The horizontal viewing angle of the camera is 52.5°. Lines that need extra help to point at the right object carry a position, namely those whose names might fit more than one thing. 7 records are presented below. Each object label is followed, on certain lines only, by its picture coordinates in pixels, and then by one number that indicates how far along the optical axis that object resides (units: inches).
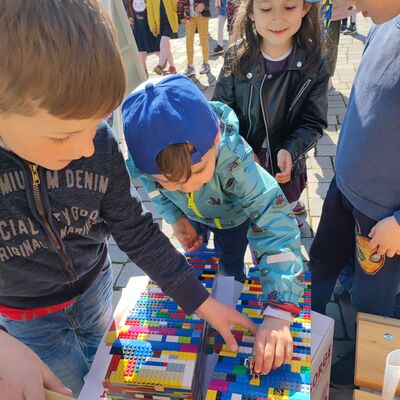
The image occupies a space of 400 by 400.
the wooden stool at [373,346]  47.9
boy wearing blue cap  38.6
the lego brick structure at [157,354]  34.3
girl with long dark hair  67.0
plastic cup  38.2
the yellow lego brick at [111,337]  39.3
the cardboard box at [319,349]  41.6
